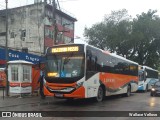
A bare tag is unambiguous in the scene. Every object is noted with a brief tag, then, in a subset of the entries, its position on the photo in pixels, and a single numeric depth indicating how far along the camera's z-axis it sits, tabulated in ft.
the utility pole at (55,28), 80.76
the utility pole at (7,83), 67.56
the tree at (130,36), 169.78
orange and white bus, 50.37
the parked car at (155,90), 85.79
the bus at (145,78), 109.40
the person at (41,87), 63.89
